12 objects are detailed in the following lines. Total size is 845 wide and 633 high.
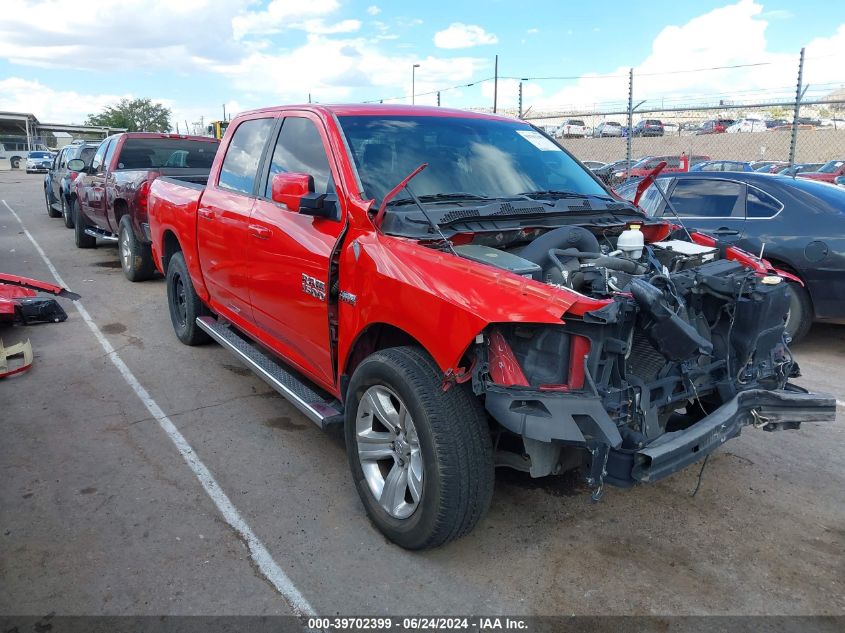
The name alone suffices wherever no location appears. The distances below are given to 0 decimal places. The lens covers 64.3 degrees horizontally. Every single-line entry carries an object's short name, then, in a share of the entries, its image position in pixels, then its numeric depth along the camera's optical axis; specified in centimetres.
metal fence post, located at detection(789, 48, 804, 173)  1058
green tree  8219
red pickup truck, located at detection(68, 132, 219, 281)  898
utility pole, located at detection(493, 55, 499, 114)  2309
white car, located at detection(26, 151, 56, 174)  4516
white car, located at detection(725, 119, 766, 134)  3244
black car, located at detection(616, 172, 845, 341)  604
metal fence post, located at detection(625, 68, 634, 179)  1210
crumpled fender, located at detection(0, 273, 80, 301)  700
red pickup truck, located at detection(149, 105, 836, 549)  264
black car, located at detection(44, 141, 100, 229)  1351
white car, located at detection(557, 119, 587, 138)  3416
